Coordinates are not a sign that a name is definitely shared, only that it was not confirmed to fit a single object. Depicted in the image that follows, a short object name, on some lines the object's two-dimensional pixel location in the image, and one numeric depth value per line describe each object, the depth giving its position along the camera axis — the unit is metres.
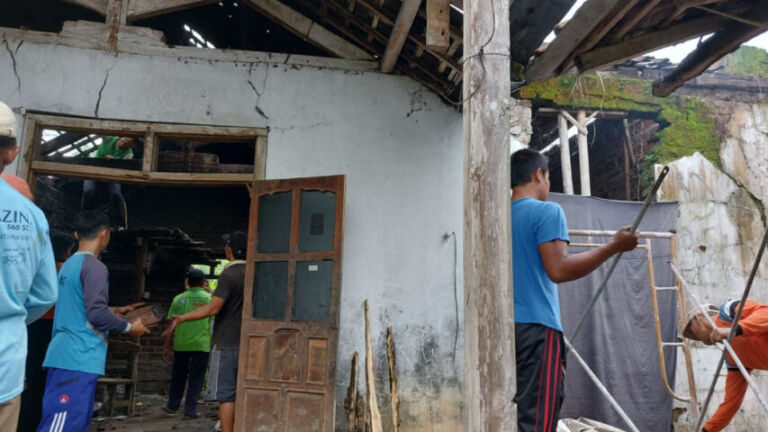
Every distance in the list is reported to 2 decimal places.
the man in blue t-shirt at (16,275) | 1.98
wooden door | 4.54
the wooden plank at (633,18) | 3.60
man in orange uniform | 4.30
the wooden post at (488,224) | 2.03
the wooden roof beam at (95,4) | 5.26
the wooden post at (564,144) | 7.11
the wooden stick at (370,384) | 4.52
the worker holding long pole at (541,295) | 2.14
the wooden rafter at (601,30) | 3.56
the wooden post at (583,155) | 6.96
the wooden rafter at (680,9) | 3.47
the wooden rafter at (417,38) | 4.74
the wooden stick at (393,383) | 4.73
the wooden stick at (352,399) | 4.67
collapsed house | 4.63
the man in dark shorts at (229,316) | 4.59
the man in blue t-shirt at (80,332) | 3.14
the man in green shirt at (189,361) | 6.77
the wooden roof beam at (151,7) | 5.32
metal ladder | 5.22
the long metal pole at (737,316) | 3.26
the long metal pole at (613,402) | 4.17
